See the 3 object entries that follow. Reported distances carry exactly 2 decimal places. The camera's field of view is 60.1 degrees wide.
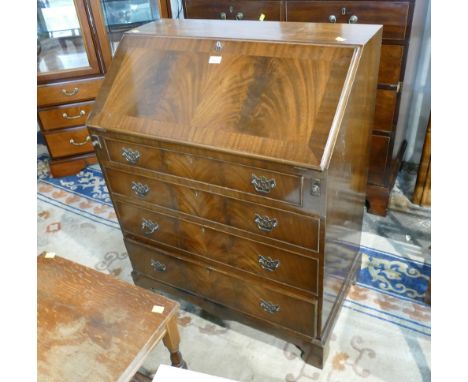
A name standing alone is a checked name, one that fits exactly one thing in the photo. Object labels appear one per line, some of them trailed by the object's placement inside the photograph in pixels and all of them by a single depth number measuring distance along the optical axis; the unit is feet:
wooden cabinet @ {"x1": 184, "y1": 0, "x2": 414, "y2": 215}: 5.78
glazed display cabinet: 8.45
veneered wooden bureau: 3.84
